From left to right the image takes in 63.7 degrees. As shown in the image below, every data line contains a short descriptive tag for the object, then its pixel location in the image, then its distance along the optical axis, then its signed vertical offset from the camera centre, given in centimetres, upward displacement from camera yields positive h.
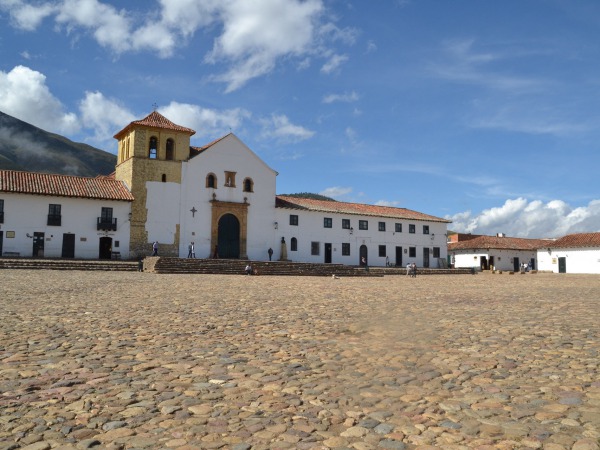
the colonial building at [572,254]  4931 +47
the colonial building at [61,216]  3028 +281
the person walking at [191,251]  3428 +58
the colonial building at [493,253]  5334 +66
